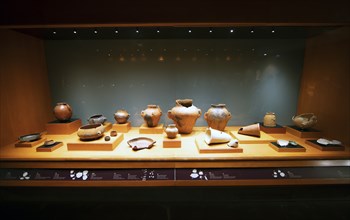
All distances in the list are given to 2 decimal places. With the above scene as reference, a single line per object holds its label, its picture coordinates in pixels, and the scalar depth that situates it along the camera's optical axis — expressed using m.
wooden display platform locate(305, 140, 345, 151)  1.52
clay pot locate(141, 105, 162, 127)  1.97
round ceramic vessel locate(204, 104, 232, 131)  1.90
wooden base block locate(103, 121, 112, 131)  2.06
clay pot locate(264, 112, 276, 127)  2.05
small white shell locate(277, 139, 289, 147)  1.59
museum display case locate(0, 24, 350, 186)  1.43
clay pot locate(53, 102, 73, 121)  2.01
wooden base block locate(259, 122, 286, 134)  2.01
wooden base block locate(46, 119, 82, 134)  1.99
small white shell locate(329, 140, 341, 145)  1.57
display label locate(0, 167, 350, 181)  1.40
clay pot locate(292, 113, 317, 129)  1.87
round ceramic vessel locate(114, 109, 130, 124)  2.07
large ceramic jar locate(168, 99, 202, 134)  1.88
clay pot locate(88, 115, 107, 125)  2.00
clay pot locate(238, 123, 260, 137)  1.85
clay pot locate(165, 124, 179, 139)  1.71
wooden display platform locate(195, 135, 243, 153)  1.51
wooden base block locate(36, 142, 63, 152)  1.54
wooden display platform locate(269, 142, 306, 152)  1.51
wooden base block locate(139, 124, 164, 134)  2.01
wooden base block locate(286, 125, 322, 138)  1.85
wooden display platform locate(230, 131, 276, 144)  1.74
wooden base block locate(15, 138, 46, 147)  1.63
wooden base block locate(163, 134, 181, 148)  1.63
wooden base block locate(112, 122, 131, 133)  2.05
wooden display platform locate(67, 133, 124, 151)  1.57
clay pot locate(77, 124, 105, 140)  1.65
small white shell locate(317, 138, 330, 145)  1.60
